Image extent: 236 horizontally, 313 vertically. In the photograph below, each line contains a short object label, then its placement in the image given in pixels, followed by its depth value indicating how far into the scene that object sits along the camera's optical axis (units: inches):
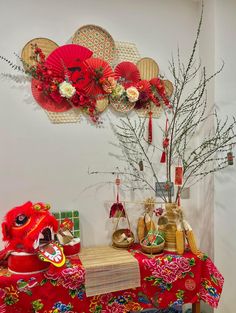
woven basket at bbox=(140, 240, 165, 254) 64.3
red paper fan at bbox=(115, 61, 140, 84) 75.7
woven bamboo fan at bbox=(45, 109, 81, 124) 71.1
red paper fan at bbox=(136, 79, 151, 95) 75.9
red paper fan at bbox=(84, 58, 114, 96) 71.8
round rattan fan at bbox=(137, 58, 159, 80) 78.5
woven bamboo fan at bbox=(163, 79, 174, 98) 80.3
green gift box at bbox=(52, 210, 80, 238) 69.4
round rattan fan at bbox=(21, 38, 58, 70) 68.5
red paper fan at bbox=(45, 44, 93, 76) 69.5
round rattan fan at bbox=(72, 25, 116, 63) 72.8
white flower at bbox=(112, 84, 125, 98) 73.6
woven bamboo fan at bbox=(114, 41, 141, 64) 76.8
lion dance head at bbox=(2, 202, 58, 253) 55.8
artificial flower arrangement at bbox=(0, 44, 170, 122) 68.4
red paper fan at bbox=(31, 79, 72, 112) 69.3
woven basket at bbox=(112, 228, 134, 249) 69.4
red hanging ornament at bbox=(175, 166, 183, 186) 70.9
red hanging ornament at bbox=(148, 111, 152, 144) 77.8
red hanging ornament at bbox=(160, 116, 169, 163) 77.6
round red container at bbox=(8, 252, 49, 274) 55.4
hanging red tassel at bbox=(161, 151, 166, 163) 78.0
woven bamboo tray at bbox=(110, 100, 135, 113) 75.7
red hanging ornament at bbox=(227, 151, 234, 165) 72.0
